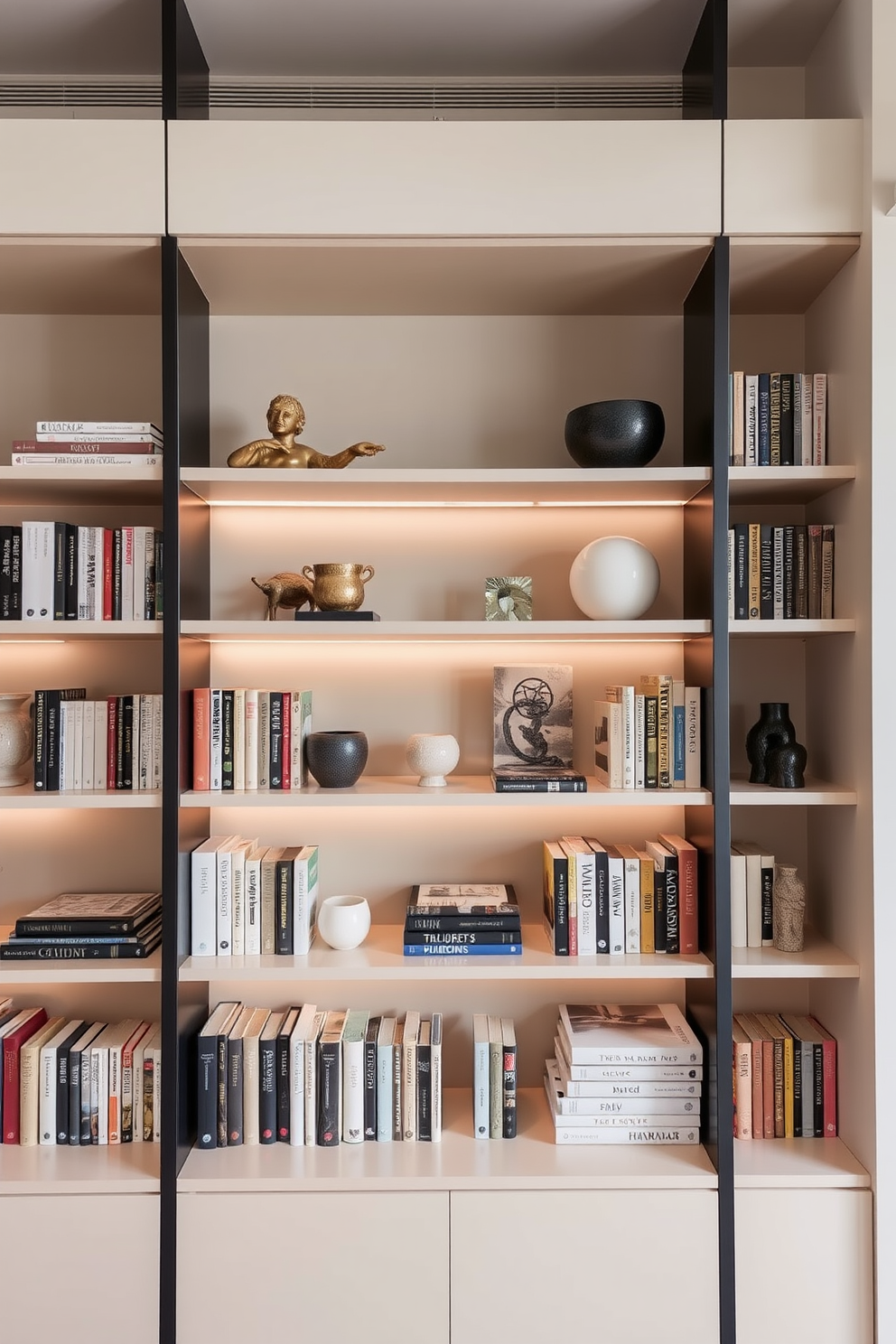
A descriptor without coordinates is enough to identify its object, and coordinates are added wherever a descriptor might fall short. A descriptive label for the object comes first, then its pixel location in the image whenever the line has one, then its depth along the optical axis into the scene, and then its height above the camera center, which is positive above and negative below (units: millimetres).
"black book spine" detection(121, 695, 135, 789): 1896 -145
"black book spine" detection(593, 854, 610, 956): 1917 -493
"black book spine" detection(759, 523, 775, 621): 1910 +239
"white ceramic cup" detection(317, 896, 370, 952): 1919 -544
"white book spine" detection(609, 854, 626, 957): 1918 -533
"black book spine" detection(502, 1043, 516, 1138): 1897 -904
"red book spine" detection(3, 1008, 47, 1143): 1897 -891
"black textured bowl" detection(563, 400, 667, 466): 1899 +535
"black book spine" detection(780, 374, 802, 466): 1910 +563
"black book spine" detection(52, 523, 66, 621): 1891 +230
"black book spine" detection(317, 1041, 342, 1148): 1891 -899
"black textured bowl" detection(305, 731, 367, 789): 1905 -176
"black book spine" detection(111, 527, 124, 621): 1904 +250
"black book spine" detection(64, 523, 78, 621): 1898 +219
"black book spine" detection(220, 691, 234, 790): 1899 -132
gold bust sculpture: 1924 +509
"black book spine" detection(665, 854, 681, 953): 1905 -509
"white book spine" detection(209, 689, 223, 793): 1894 -131
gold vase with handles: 1934 +199
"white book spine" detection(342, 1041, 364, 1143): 1893 -904
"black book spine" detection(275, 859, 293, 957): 1903 -501
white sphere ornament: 1926 +216
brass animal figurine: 2020 +200
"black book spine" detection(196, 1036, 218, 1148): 1874 -893
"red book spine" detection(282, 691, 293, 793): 1913 -111
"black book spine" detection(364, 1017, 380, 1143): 1905 -906
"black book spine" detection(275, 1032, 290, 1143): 1897 -909
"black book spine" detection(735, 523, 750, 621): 1893 +221
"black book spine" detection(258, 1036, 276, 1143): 1891 -899
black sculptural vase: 1948 -134
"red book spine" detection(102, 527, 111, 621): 1901 +229
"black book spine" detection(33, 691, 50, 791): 1894 -156
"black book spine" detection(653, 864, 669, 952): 1914 -508
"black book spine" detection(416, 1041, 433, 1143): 1898 -910
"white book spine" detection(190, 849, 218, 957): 1881 -486
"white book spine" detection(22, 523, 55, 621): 1885 +250
